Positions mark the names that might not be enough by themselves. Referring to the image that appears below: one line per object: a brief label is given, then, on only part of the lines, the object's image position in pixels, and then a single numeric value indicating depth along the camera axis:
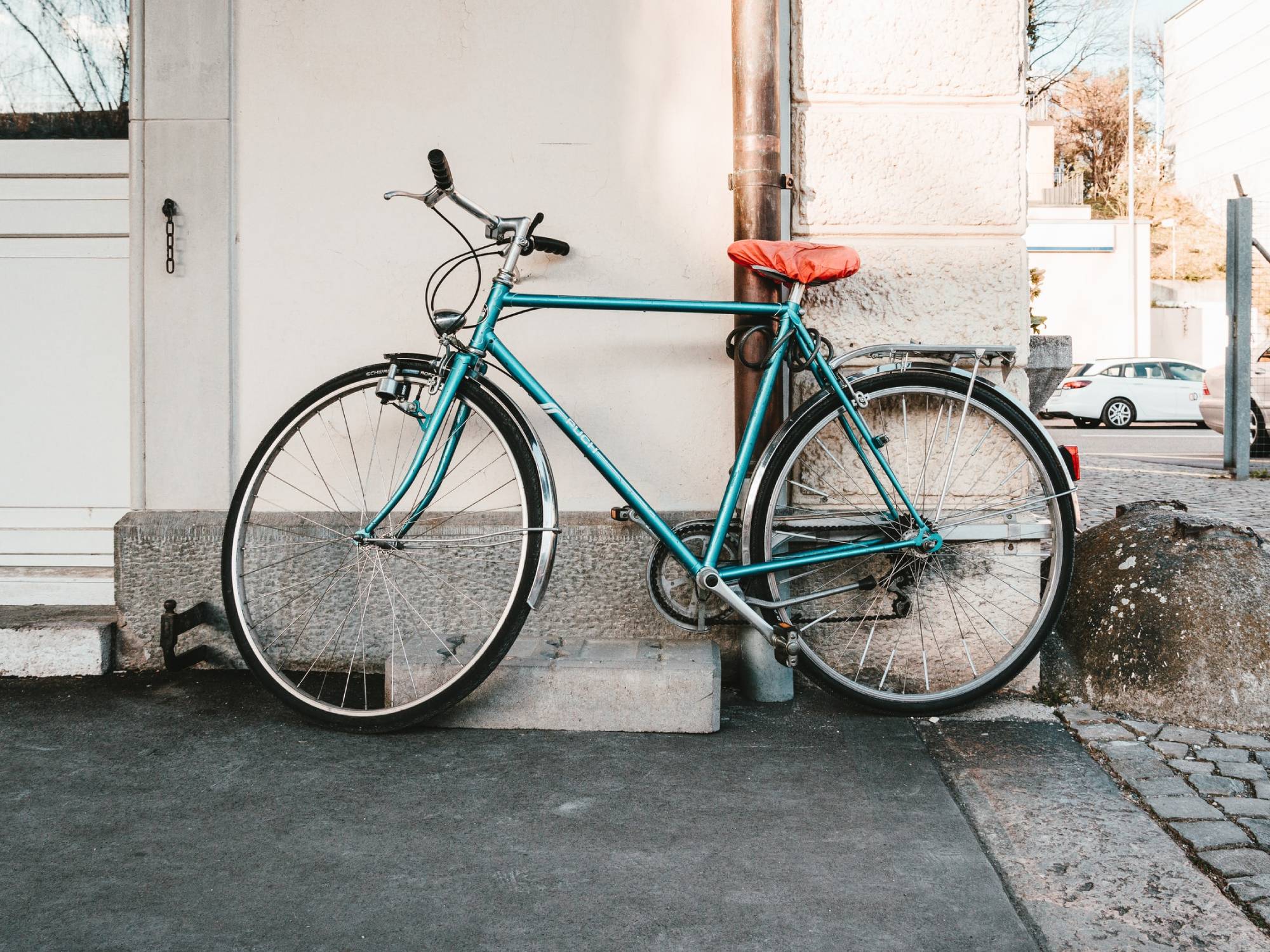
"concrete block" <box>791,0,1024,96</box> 3.53
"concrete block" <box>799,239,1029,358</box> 3.58
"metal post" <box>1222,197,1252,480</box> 9.34
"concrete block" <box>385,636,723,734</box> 3.20
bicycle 3.18
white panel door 3.96
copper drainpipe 3.45
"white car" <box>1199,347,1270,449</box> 12.38
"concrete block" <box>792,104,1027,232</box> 3.56
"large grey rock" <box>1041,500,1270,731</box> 3.25
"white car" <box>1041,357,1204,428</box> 20.69
